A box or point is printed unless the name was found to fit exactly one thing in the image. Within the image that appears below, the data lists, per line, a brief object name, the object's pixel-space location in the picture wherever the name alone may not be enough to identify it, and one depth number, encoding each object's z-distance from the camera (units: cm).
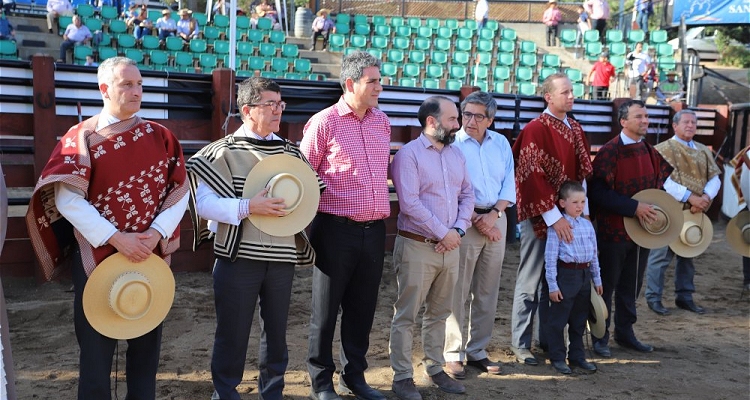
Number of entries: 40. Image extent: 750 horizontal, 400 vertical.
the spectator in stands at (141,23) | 1496
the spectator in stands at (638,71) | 1580
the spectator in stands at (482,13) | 2000
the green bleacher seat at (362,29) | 1925
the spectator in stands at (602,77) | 1642
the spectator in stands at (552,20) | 2067
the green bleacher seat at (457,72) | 1725
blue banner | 1756
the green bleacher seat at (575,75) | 1781
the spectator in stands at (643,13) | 2034
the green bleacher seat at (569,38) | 2028
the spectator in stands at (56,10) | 1457
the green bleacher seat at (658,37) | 1952
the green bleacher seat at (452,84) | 1592
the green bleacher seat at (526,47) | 1939
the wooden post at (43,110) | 609
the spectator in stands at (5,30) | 1323
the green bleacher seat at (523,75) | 1761
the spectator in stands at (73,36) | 1334
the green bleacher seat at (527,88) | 1688
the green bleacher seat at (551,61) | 1870
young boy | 514
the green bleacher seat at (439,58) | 1802
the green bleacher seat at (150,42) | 1454
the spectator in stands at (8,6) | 1534
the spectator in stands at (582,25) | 2023
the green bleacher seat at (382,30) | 1953
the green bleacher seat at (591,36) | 1972
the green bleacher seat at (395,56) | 1780
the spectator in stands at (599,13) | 2034
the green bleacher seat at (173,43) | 1473
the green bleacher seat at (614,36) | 1989
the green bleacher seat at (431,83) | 1589
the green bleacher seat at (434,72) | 1736
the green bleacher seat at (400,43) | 1903
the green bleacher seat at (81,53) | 1312
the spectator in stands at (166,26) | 1523
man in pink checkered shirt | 424
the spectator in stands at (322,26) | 1783
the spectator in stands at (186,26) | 1535
